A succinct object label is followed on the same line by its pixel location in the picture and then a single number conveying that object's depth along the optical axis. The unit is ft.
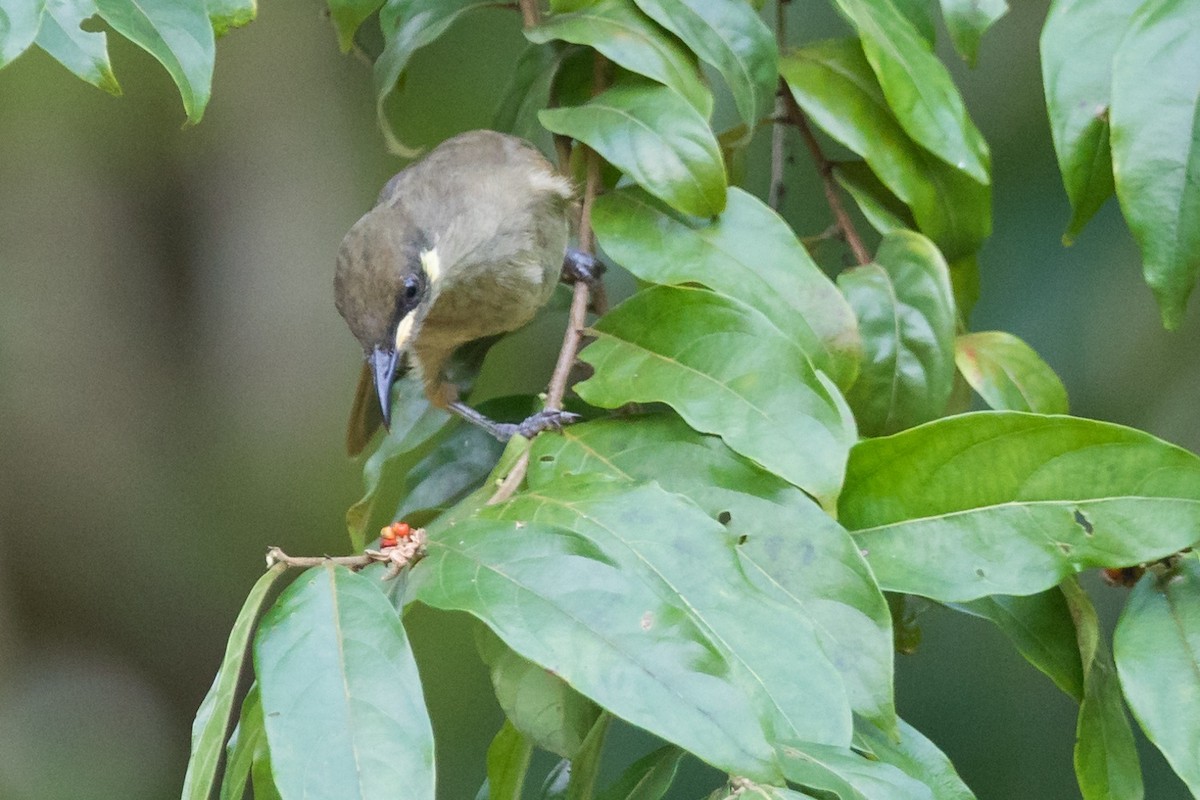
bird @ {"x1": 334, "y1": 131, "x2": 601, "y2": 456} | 16.91
